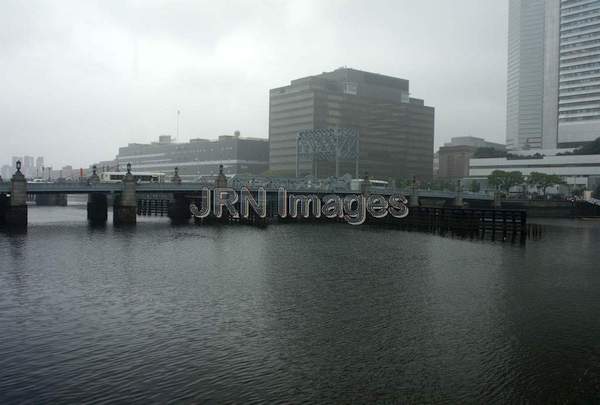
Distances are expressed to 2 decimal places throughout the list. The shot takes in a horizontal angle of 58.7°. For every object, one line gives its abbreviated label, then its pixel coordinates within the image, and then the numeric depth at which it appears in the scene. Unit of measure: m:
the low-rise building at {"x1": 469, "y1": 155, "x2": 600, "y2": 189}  184.90
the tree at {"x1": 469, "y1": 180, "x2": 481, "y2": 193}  195.50
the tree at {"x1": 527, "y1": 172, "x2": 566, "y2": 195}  176.62
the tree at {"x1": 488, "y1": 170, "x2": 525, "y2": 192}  183.50
